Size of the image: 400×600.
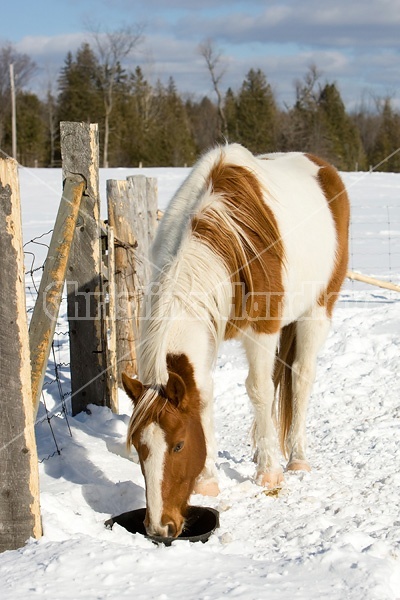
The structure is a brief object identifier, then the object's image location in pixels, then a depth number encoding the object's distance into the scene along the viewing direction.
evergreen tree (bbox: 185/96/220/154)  59.97
